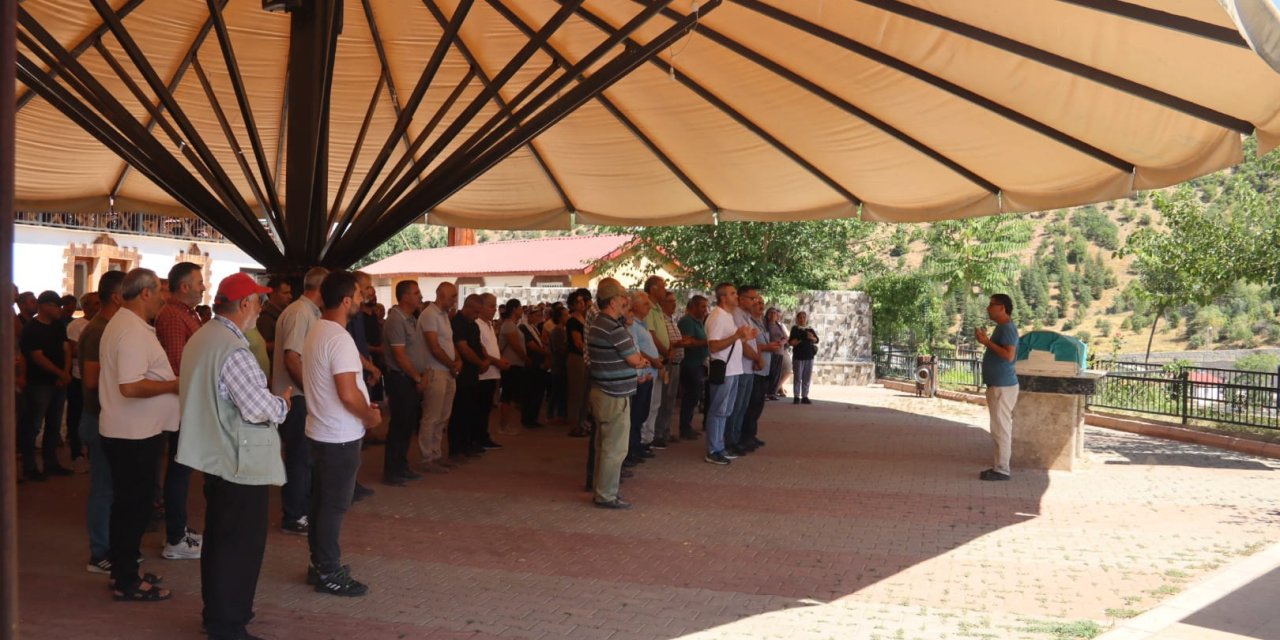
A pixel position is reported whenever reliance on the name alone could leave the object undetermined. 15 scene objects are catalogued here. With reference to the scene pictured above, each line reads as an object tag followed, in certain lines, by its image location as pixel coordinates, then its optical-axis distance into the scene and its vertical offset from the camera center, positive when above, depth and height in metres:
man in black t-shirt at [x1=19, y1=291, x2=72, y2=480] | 9.76 -0.67
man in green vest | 5.18 -0.75
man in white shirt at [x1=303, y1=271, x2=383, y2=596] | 6.07 -0.71
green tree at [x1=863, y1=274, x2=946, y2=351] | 30.05 +0.28
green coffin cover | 12.09 -0.33
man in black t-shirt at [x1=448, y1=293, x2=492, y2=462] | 11.48 -0.82
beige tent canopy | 7.69 +1.91
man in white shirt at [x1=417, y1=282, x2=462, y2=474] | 10.37 -0.71
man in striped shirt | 9.09 -0.63
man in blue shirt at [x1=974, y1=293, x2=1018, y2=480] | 11.21 -0.66
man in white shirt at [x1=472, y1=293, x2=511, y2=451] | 11.91 -0.64
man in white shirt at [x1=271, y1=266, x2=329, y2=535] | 7.38 -0.69
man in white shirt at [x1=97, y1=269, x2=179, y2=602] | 5.94 -0.69
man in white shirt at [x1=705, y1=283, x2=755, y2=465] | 11.46 -0.52
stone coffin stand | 11.93 -1.20
